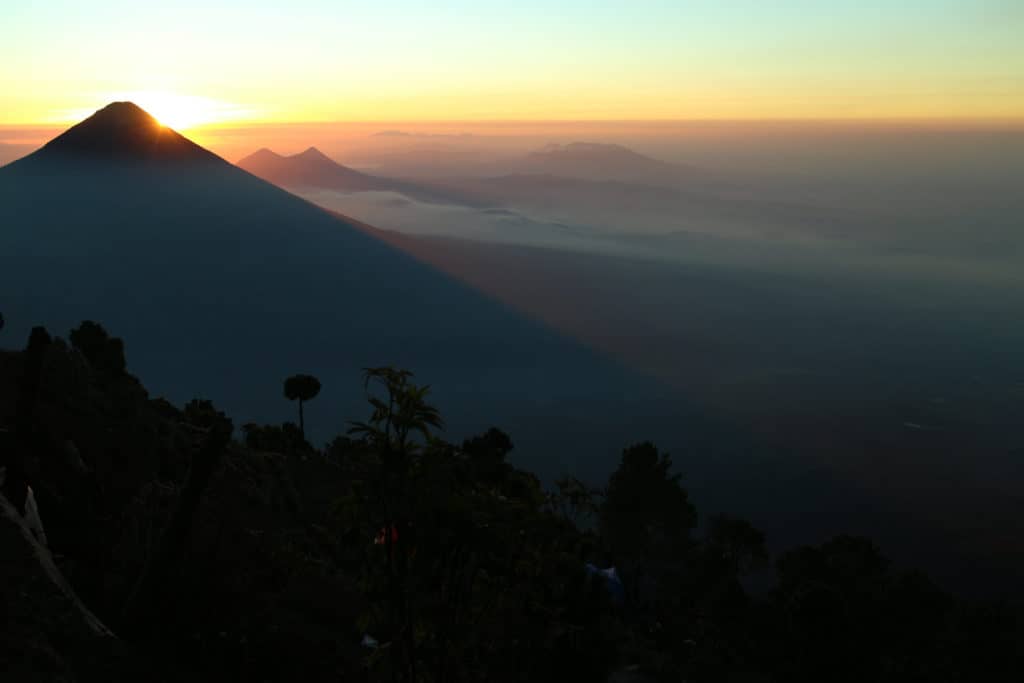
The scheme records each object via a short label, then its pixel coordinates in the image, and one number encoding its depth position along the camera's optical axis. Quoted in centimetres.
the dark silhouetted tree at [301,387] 6794
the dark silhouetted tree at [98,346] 4838
